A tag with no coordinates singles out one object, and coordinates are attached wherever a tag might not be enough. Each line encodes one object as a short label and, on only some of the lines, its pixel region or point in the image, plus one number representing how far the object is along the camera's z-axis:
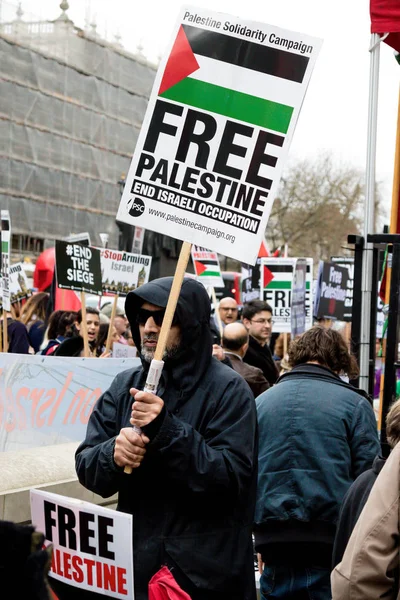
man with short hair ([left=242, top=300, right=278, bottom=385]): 9.61
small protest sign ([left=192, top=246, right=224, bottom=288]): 14.78
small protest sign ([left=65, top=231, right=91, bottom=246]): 12.46
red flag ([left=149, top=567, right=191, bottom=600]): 3.24
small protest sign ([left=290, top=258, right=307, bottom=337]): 11.52
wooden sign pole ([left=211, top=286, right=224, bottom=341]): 11.88
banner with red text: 6.57
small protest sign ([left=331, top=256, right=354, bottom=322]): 13.57
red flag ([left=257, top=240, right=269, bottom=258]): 17.31
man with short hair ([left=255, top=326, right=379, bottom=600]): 4.29
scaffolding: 43.62
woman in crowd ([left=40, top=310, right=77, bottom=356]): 10.16
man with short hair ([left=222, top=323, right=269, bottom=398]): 7.83
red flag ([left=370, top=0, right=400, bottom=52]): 6.08
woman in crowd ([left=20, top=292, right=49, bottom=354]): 11.83
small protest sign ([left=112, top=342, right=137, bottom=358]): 10.67
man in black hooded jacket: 3.27
